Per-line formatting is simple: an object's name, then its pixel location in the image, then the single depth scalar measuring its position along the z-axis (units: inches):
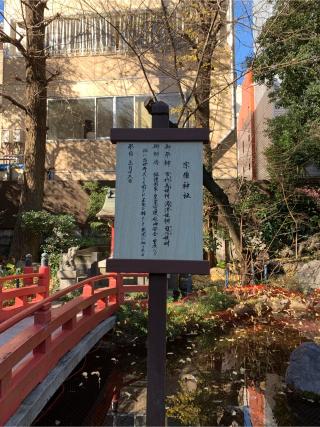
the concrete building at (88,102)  690.2
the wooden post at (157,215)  155.6
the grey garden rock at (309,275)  489.1
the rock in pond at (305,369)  236.1
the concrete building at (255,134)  724.7
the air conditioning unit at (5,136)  726.5
